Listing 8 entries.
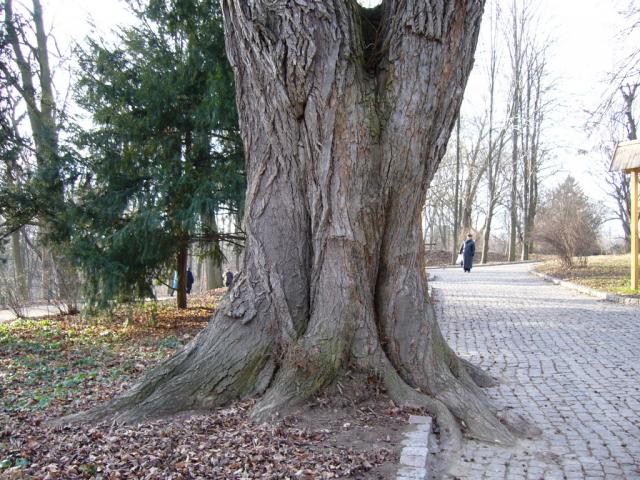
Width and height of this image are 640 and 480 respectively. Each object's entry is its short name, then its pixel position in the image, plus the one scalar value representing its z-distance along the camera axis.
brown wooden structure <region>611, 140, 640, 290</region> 14.15
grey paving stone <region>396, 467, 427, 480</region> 3.43
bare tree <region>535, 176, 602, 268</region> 22.09
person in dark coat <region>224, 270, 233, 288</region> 22.41
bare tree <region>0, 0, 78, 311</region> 10.87
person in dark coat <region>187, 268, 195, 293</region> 19.41
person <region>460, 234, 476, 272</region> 24.40
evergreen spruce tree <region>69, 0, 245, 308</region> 10.26
